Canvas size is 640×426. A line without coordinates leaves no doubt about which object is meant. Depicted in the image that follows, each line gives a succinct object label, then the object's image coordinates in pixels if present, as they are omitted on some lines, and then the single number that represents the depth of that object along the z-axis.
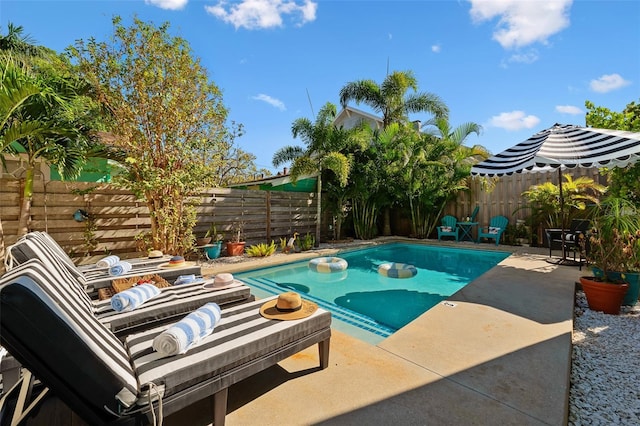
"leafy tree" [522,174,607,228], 8.59
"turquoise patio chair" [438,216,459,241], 11.48
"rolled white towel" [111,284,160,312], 2.66
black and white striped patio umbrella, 5.18
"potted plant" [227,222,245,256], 8.33
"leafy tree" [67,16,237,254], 6.25
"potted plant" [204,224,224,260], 7.98
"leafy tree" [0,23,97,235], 4.61
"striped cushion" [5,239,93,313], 2.20
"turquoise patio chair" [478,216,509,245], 10.26
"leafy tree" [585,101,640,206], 5.96
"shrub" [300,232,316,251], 9.42
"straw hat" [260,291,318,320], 2.51
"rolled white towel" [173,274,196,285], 3.70
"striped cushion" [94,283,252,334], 2.52
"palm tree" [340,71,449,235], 13.90
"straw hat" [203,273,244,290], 3.39
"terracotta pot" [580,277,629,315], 3.88
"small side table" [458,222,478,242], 11.21
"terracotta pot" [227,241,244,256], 8.30
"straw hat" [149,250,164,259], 5.21
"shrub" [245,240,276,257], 8.25
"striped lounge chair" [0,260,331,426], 1.35
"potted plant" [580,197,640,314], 3.94
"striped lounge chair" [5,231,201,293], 2.58
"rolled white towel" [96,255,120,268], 4.40
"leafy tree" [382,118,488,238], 11.21
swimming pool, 4.62
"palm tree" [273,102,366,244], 9.65
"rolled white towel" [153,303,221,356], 1.83
